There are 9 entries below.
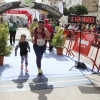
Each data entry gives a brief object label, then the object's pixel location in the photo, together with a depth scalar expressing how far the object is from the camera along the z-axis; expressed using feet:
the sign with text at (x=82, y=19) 21.67
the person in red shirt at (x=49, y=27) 34.78
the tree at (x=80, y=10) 132.46
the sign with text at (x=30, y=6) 37.27
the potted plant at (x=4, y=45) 23.65
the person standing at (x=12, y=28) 43.19
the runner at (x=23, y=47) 21.78
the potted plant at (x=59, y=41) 31.99
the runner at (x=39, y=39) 20.06
